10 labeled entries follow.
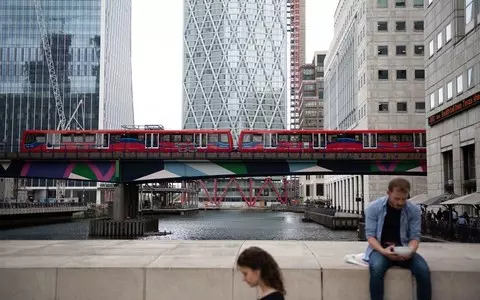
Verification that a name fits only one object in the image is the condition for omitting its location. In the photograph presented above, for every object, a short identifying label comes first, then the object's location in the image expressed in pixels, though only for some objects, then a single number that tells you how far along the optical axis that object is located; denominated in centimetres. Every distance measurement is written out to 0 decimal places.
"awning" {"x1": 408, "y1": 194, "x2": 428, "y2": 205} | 4622
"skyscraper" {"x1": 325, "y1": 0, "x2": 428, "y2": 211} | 9112
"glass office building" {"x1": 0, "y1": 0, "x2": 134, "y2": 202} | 18800
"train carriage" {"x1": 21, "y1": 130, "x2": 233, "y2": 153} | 6272
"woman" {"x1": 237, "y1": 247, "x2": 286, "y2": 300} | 538
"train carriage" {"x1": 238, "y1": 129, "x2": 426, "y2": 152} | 6288
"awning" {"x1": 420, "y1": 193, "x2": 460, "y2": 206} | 4232
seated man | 774
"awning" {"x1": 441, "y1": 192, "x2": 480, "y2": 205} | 3415
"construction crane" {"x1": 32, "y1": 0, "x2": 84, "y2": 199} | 18650
